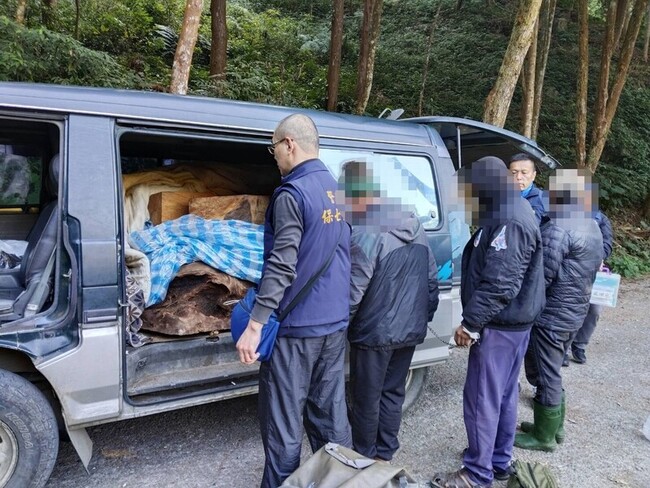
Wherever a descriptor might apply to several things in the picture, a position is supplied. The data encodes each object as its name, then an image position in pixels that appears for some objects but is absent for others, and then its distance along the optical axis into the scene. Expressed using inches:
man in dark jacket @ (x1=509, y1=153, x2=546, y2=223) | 159.0
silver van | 96.7
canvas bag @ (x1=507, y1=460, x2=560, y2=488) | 111.5
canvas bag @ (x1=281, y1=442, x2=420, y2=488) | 80.3
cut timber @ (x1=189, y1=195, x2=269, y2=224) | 158.7
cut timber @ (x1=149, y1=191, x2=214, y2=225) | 160.2
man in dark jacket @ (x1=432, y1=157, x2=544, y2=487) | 107.0
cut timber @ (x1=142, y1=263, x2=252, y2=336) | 129.1
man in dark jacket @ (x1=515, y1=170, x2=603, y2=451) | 134.3
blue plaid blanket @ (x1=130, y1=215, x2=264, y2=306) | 135.6
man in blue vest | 88.0
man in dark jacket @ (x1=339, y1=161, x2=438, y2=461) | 105.8
